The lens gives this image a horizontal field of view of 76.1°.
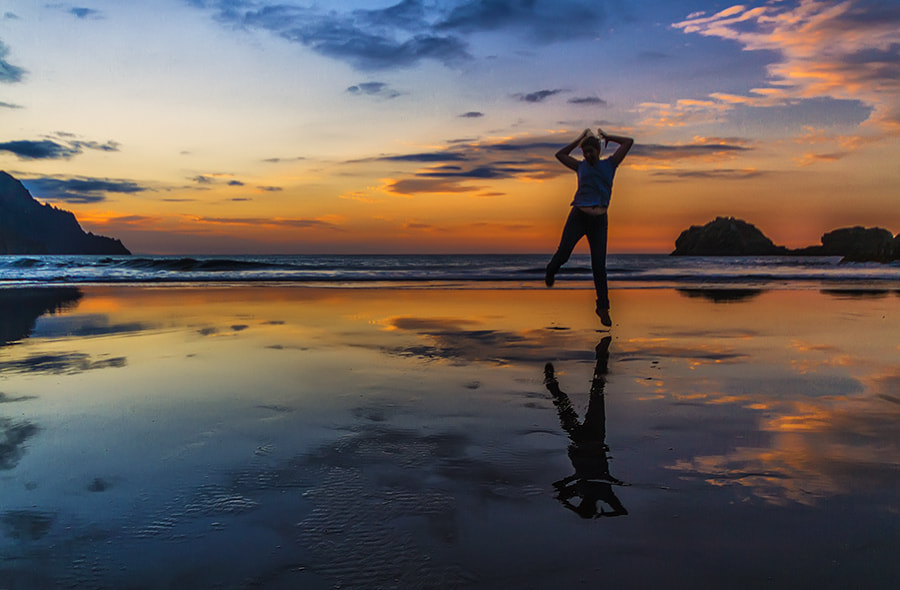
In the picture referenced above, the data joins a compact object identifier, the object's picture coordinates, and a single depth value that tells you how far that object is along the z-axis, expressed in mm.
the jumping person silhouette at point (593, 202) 7039
